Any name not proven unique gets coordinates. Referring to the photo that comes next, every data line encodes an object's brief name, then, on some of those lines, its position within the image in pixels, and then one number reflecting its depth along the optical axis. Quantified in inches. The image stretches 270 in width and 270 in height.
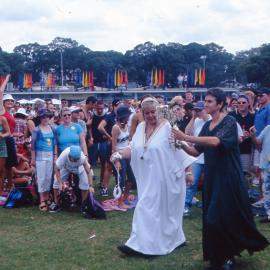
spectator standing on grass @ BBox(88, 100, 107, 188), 406.6
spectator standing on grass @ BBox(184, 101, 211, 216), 315.0
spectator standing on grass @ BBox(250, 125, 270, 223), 285.9
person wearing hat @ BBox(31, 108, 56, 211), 341.4
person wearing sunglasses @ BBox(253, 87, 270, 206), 309.9
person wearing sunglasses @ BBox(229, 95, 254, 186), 338.6
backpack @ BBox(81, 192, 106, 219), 308.3
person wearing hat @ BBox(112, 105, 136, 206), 338.6
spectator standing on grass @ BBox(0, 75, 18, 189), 359.3
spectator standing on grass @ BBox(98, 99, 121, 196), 392.8
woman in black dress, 200.7
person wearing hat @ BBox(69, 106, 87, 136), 408.8
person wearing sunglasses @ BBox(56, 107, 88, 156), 347.6
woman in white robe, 224.1
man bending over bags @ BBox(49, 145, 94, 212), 315.9
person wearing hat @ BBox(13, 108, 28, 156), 406.0
